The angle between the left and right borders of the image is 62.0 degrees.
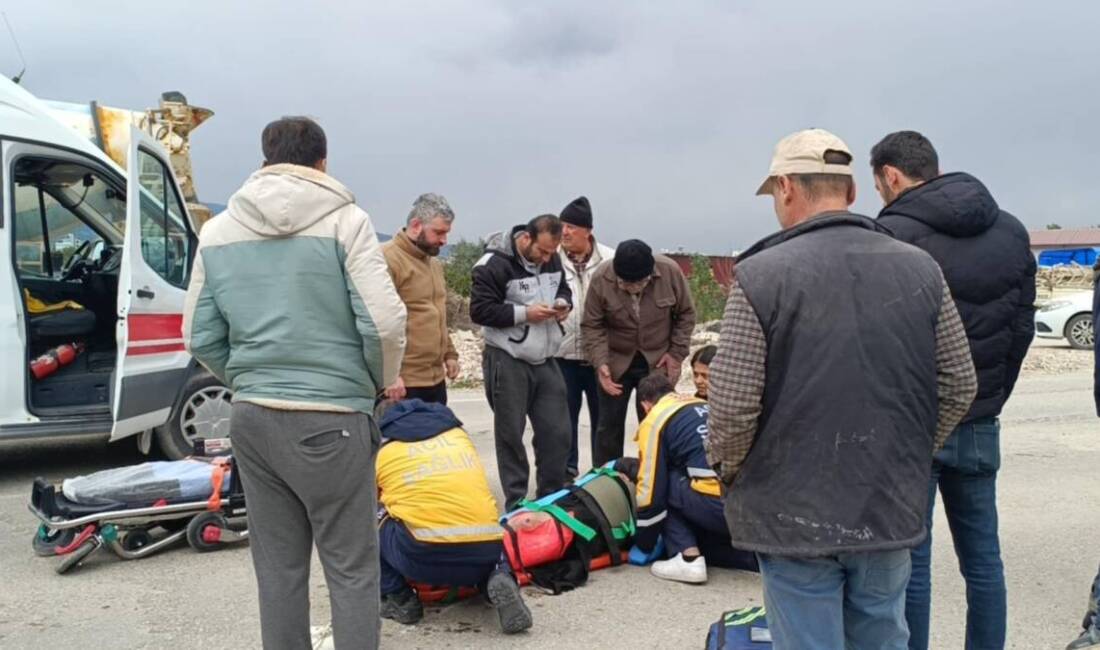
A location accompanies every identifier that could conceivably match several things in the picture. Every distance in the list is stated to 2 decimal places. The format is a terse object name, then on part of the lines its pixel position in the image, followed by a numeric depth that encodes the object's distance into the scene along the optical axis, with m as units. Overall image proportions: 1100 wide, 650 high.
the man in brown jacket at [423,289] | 5.18
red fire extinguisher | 6.75
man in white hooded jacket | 3.02
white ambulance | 6.28
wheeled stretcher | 4.80
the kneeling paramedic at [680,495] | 4.62
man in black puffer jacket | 3.16
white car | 16.28
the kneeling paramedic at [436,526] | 3.91
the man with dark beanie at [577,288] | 6.20
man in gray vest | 2.22
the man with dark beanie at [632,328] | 6.00
